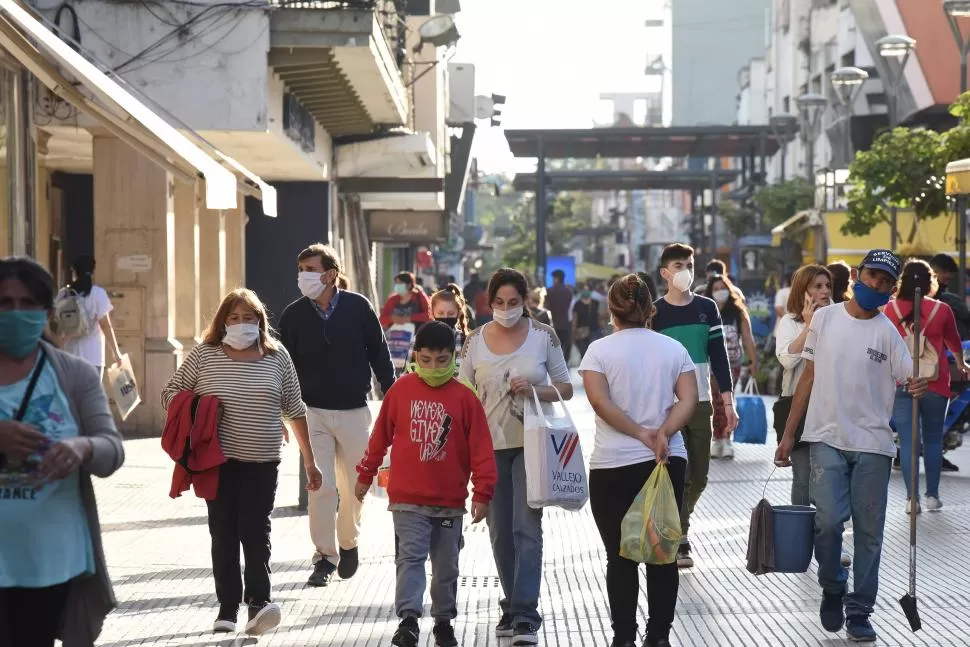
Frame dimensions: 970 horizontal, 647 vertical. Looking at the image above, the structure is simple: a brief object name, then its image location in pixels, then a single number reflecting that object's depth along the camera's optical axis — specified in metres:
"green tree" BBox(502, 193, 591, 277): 104.88
